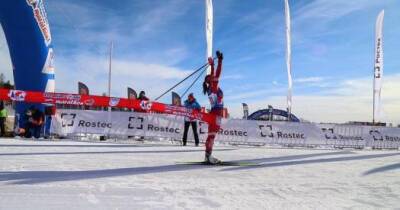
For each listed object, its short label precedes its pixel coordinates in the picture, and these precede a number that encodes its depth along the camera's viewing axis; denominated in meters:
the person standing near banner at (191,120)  14.78
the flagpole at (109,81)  19.98
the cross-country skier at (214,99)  8.52
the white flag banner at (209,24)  20.12
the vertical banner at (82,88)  19.06
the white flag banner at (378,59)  21.05
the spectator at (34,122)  14.78
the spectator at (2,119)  15.64
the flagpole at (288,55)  21.69
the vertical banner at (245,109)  27.64
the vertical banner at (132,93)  20.28
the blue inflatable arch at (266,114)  23.41
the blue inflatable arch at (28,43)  14.45
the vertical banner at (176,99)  19.71
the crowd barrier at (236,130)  16.80
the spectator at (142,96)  16.67
